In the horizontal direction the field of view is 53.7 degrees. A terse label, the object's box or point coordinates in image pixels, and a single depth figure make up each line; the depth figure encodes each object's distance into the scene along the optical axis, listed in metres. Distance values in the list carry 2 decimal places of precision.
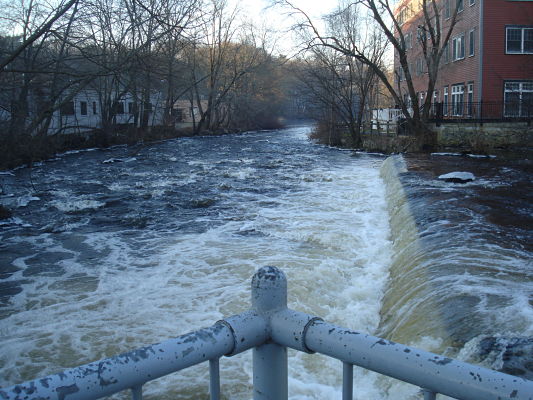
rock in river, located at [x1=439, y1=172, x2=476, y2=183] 14.44
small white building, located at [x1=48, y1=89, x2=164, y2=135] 44.41
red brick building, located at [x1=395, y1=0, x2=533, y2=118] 28.20
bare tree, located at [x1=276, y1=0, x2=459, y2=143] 25.34
